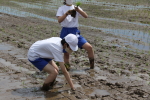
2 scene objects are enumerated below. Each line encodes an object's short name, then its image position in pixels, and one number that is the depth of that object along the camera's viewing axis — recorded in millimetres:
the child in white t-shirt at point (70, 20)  10789
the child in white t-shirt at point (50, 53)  8422
